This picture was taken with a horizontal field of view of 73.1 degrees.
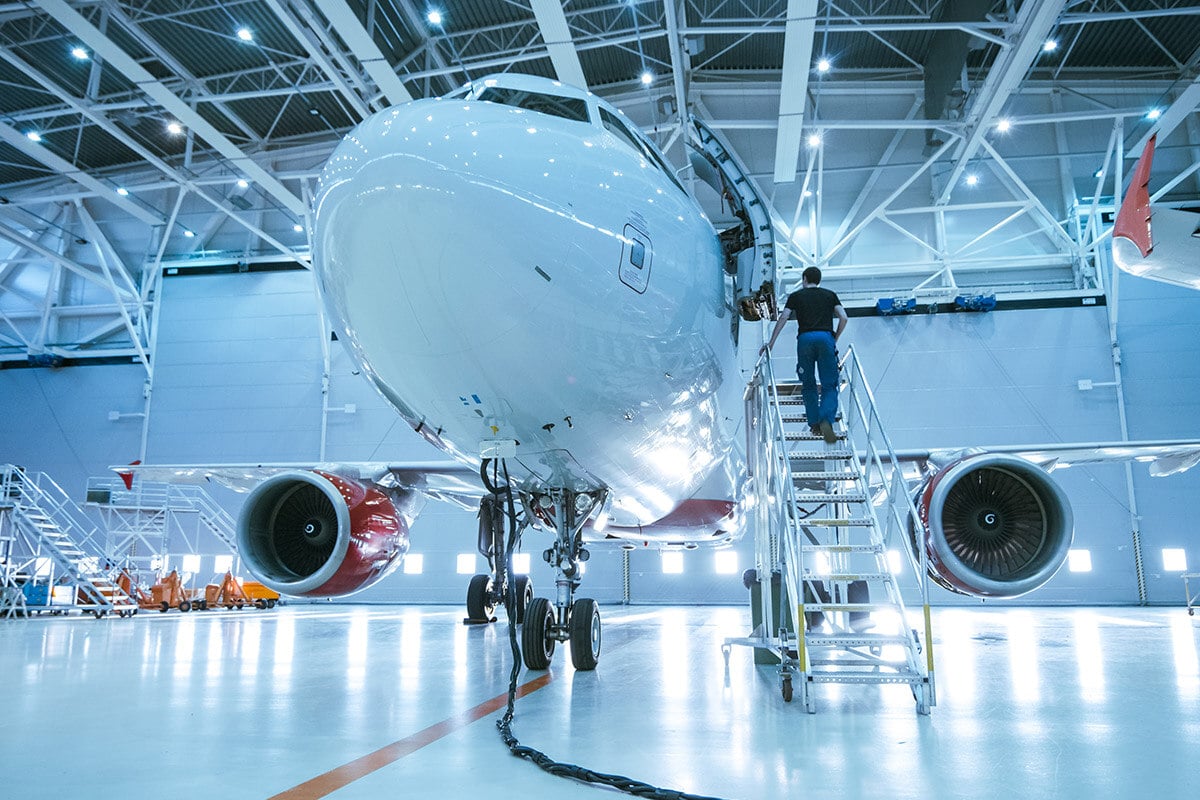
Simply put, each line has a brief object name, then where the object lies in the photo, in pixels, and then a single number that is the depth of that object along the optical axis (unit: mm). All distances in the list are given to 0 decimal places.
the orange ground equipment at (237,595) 18797
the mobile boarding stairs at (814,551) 4367
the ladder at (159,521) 19359
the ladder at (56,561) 16500
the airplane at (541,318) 3588
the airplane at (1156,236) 6629
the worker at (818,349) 5781
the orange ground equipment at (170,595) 17922
